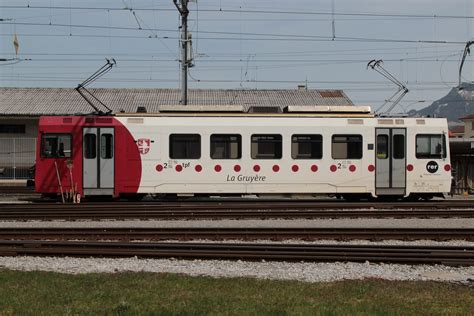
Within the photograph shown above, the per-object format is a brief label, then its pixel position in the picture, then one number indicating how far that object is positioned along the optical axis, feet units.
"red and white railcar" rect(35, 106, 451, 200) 71.67
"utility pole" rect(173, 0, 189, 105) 95.71
